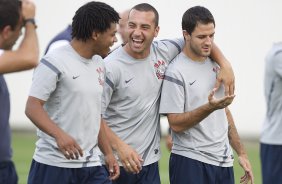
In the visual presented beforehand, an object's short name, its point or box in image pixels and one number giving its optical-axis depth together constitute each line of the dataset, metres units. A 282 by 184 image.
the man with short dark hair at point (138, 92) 14.30
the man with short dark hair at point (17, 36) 10.50
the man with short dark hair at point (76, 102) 12.62
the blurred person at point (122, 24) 18.97
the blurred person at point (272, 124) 16.45
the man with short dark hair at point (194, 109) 14.37
